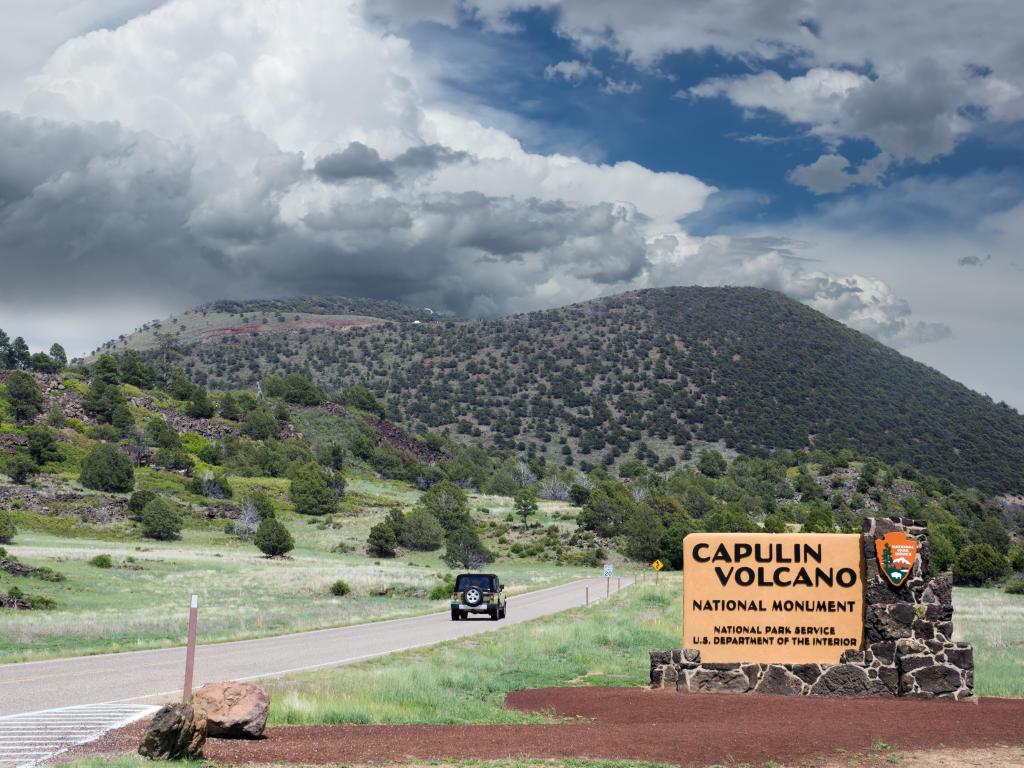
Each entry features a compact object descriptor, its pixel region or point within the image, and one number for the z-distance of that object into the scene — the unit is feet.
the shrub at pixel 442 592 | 151.84
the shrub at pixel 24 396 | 332.60
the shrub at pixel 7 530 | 186.39
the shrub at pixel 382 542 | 244.22
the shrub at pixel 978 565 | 211.61
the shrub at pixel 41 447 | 296.32
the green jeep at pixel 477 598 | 111.75
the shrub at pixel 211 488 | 291.58
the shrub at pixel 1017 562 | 220.96
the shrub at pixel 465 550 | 223.92
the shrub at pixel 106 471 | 268.21
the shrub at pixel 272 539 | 217.36
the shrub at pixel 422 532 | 250.37
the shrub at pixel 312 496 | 291.38
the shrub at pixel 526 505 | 292.20
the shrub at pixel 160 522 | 235.40
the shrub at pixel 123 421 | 350.43
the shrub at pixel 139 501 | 249.75
